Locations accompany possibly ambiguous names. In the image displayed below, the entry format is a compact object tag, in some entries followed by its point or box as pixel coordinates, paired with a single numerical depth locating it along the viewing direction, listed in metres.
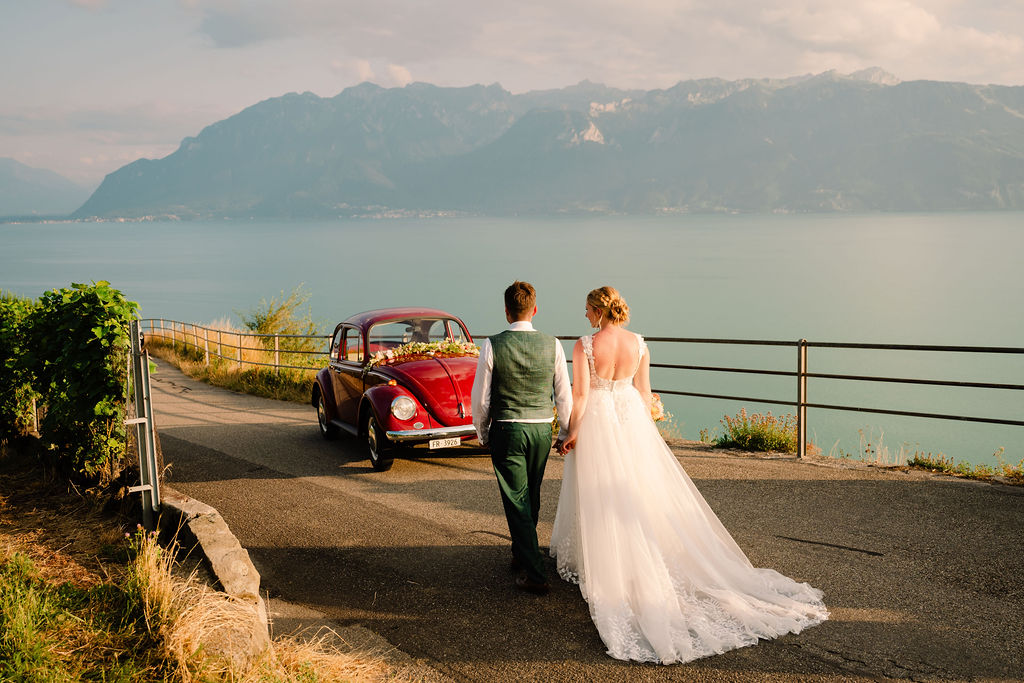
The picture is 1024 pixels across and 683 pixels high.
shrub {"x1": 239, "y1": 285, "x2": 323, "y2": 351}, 29.58
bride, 4.69
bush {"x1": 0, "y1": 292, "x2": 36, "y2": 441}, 8.48
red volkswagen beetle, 9.09
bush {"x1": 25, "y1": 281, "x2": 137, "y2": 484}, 6.52
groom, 5.39
